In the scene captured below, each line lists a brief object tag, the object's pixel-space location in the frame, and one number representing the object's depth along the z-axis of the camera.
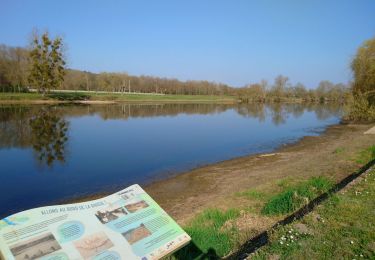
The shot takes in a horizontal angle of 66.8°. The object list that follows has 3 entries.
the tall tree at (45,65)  56.31
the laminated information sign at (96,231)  2.94
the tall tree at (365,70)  30.97
